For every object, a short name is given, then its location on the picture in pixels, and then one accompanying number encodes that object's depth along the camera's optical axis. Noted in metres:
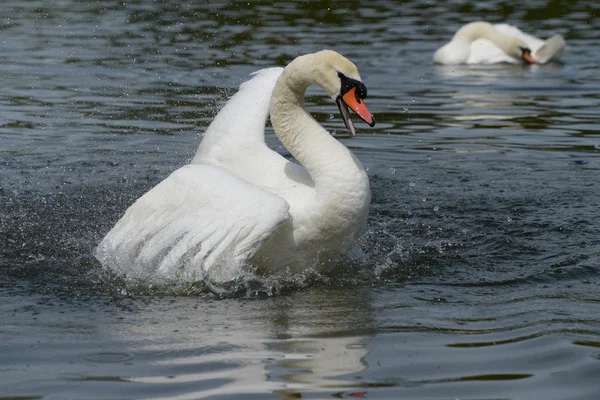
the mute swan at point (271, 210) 12.30
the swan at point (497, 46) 32.78
